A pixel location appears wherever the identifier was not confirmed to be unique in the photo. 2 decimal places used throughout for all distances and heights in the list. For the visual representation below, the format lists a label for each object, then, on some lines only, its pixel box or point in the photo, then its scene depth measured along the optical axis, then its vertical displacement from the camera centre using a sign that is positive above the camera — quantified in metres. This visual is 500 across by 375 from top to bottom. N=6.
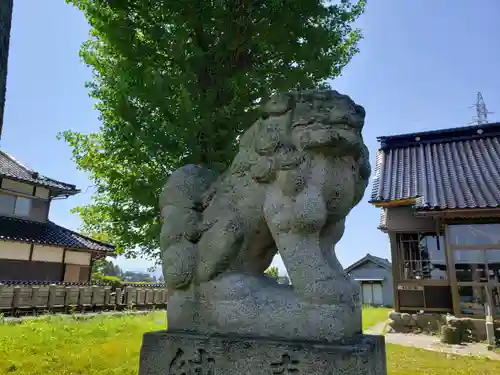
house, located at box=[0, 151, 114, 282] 14.59 +1.61
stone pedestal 1.98 -0.43
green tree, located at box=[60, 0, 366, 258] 4.80 +2.62
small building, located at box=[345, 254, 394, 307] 28.44 +0.17
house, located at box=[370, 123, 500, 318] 9.69 +1.40
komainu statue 2.24 +0.32
